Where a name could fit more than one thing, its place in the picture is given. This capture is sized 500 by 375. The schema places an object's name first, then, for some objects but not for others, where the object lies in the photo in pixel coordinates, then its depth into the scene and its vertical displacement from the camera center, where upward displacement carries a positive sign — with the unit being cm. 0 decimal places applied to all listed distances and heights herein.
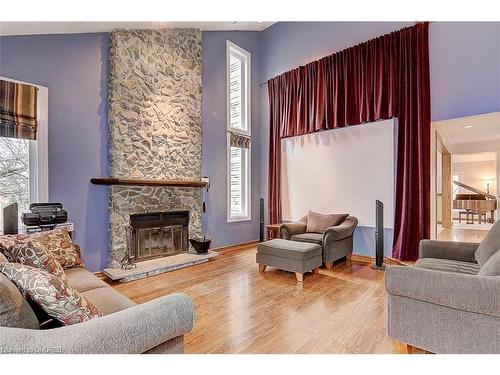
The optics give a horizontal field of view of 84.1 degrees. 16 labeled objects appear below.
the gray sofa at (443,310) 157 -75
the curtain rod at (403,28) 387 +232
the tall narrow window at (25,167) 315 +26
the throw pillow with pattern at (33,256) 189 -47
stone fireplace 387 +91
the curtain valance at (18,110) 298 +87
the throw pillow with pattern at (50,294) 124 -48
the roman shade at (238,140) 545 +97
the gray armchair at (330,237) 389 -73
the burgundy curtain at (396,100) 387 +139
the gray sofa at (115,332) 99 -56
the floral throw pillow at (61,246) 242 -51
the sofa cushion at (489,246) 218 -47
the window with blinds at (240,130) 564 +120
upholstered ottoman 343 -88
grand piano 732 -41
